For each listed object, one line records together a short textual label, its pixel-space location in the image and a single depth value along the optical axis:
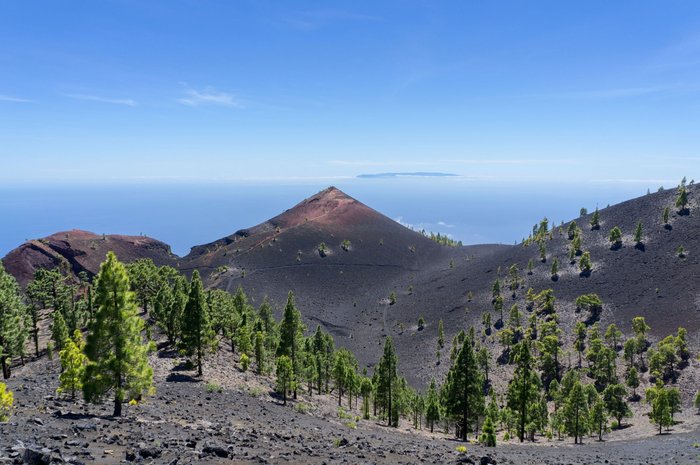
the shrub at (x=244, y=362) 51.56
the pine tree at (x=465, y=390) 42.75
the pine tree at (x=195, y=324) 43.16
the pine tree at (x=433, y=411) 55.66
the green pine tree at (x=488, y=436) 36.64
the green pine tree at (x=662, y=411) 51.44
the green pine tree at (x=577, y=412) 50.09
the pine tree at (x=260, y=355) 53.67
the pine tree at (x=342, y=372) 61.12
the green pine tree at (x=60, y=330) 48.44
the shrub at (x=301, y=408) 40.60
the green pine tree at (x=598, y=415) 51.84
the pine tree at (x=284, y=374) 43.38
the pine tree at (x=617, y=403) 62.72
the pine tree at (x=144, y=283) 75.56
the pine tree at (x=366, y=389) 53.89
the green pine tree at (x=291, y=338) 49.39
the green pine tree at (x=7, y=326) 37.34
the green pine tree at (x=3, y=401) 17.88
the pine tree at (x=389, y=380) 50.50
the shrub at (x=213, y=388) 38.08
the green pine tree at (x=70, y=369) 25.70
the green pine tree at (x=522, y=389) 44.72
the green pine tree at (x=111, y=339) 22.27
